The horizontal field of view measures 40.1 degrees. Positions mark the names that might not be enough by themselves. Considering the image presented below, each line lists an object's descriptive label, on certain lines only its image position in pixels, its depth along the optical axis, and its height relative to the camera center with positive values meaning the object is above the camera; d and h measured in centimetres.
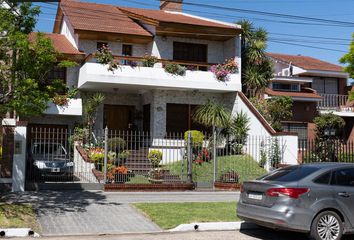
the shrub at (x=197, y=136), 2280 +45
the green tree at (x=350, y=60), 2207 +398
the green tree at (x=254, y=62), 2702 +478
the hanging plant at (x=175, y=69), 2447 +387
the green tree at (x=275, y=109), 2569 +200
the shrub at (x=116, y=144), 1941 +3
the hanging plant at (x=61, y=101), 2383 +214
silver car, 927 -109
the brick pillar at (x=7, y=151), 1571 -23
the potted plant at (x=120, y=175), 1776 -111
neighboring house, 2889 +367
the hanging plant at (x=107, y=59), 2328 +414
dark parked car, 1803 -56
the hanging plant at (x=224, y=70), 2552 +402
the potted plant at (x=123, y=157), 1979 -50
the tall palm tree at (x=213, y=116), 2398 +149
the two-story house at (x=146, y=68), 2425 +389
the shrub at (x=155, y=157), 2052 -52
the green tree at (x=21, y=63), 1198 +209
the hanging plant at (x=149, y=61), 2431 +424
